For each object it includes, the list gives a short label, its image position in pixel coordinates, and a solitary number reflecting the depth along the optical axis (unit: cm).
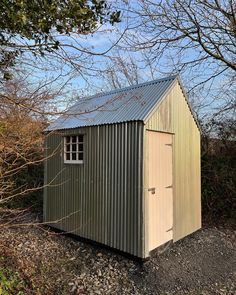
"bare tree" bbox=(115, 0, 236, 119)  802
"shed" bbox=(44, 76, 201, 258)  541
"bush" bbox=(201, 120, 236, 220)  881
